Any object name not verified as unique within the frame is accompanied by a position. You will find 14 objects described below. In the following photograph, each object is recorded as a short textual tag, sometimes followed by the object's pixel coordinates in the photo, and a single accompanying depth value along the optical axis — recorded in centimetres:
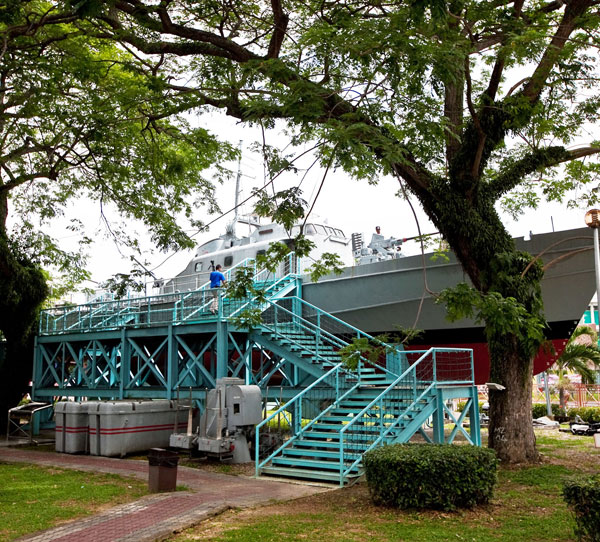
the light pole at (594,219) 819
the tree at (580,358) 2341
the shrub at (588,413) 2225
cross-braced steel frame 1478
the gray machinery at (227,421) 1227
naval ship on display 1530
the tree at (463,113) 818
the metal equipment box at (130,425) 1384
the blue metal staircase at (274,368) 1094
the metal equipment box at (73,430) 1449
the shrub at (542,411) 2477
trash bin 915
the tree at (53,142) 1150
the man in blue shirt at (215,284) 1530
